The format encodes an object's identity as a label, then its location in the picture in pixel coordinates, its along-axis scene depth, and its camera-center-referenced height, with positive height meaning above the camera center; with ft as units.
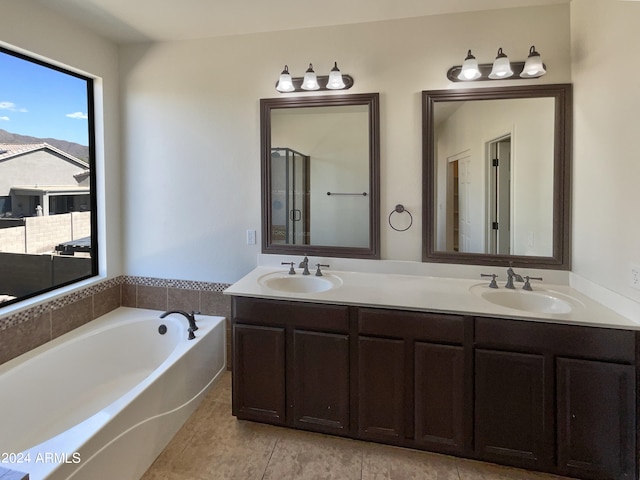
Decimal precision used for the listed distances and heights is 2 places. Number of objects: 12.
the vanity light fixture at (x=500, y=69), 6.68 +3.20
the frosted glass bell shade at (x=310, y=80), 7.61 +3.32
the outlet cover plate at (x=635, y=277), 5.17 -0.81
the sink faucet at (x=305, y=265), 7.95 -0.88
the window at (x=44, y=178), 7.02 +1.23
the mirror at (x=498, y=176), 7.02 +1.08
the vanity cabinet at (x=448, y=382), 5.35 -2.72
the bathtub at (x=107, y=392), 4.78 -3.07
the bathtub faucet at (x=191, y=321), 7.79 -2.17
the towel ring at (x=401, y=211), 7.79 +0.37
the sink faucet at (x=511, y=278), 6.93 -1.08
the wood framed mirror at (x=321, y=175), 7.87 +1.26
